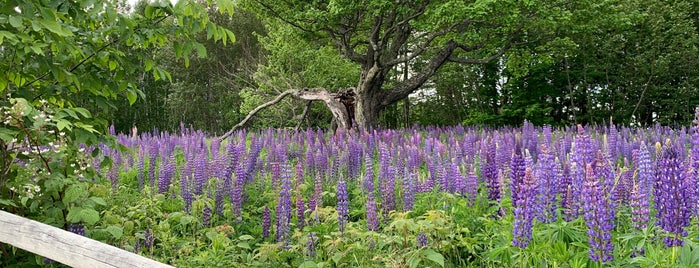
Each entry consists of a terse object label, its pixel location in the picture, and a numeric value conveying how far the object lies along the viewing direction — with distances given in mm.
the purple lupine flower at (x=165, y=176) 5973
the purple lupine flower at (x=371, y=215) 3881
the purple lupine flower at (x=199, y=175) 5415
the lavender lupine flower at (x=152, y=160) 6793
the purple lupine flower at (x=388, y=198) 4359
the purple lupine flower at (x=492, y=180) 4270
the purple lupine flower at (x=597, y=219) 2807
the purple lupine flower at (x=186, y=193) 5148
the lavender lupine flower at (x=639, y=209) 2955
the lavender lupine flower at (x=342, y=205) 3689
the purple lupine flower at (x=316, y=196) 4273
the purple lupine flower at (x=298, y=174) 4644
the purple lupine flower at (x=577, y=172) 3389
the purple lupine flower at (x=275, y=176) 5193
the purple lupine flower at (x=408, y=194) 4516
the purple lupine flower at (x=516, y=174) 3629
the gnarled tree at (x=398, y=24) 11031
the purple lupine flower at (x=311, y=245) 3796
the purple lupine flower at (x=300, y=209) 4053
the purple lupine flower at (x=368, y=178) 4782
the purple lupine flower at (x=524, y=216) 3025
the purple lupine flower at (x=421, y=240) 3538
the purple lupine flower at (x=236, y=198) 5020
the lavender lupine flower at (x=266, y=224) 4453
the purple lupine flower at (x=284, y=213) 4098
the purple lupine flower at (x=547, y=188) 3385
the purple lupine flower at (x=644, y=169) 3195
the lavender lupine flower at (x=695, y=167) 3074
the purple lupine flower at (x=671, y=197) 2785
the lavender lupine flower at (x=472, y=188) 4590
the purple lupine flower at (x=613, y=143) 6973
